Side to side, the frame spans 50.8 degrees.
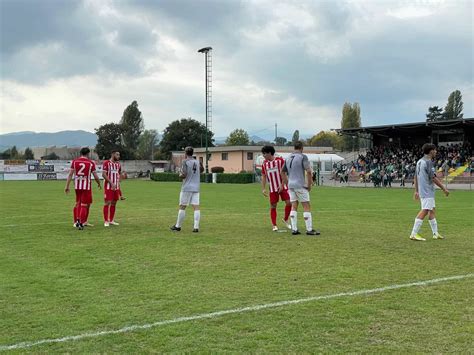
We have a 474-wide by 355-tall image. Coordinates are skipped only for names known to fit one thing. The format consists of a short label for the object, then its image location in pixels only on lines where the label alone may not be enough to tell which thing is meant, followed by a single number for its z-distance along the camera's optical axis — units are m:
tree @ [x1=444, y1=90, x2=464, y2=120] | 105.12
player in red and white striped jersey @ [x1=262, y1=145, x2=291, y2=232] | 12.27
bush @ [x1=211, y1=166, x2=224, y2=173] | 67.00
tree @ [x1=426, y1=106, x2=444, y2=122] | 111.50
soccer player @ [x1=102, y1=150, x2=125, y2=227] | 13.29
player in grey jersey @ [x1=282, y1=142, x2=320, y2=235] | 11.27
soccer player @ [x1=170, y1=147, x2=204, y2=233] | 11.95
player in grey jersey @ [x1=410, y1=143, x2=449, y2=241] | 10.55
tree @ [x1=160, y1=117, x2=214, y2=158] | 104.06
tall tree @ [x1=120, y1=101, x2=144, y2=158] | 116.94
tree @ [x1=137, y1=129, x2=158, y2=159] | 131.77
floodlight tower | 56.28
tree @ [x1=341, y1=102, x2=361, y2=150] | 113.94
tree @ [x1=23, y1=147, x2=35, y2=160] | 110.34
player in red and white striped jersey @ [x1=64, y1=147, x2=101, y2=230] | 12.66
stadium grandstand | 47.78
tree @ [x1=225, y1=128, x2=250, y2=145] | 115.31
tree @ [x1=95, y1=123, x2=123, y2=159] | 103.50
